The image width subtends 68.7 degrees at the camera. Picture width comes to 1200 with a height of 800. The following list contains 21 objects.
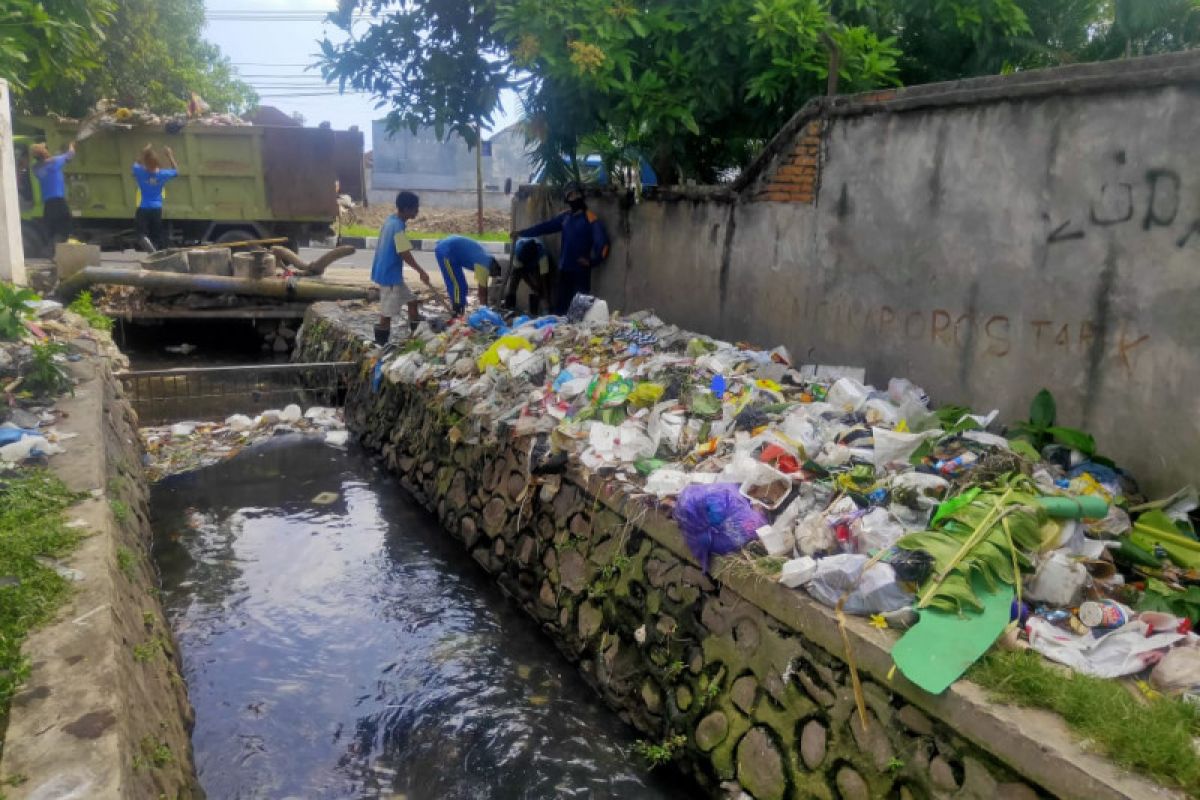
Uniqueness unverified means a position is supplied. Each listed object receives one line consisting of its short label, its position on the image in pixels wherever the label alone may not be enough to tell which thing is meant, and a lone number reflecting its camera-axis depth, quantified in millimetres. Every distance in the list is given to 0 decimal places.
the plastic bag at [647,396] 5309
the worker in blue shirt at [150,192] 13062
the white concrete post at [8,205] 7789
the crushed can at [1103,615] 2916
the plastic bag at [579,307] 7879
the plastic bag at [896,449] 4012
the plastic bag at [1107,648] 2701
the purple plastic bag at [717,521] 3637
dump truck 14086
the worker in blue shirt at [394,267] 8422
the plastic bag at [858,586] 3035
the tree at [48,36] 5977
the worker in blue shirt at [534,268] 9422
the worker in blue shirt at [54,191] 13102
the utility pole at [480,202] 24203
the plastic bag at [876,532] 3332
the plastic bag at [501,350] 6889
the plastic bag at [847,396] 4836
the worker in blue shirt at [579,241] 8406
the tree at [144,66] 18656
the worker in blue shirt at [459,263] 9461
